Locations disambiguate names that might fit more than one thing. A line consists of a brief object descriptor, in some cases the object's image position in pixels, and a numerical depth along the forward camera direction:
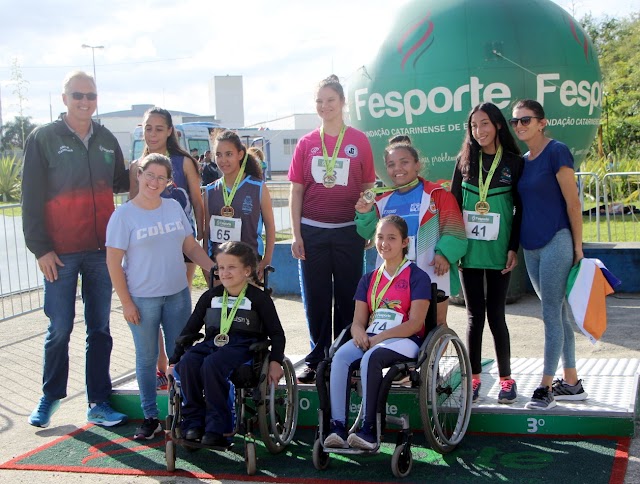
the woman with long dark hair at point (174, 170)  5.47
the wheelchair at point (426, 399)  4.10
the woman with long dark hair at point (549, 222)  4.69
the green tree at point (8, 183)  25.61
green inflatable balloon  7.73
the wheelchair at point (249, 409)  4.29
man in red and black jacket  5.13
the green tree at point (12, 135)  47.54
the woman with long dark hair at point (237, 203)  5.29
